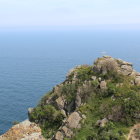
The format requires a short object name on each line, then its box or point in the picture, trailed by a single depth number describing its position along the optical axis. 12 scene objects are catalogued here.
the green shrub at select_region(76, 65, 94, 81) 43.47
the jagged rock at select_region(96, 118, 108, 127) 34.50
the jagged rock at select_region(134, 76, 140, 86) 40.41
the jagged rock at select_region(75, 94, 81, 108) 40.24
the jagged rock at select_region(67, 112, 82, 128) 35.12
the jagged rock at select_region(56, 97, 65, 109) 41.56
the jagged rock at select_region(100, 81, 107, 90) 40.59
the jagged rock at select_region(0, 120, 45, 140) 37.96
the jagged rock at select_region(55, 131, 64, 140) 34.21
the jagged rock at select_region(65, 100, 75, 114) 40.54
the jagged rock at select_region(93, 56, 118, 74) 42.53
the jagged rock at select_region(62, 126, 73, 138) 34.26
